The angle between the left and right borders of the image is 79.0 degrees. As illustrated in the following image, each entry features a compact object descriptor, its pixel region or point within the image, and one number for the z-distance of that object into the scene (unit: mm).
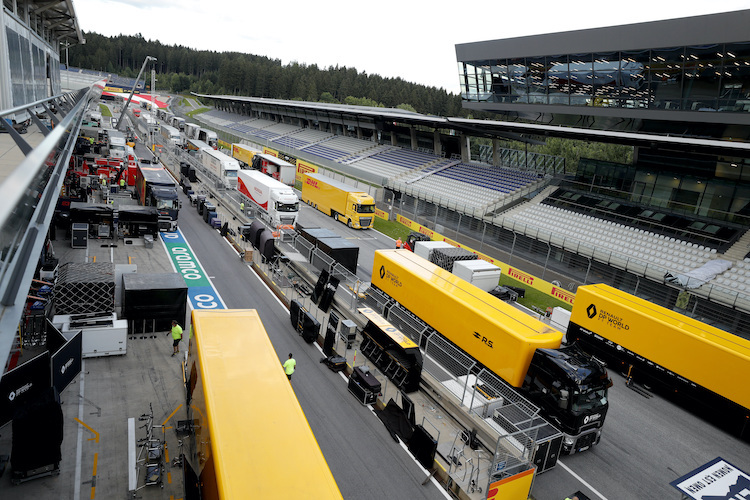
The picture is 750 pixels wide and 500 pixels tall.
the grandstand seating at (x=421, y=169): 39062
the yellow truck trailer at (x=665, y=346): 15102
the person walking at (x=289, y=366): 14148
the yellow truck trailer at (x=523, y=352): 13234
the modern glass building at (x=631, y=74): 24797
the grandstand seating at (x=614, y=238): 26078
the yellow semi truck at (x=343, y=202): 36438
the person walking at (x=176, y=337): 15602
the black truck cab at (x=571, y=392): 13086
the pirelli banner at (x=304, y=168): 53838
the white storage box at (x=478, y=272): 23109
